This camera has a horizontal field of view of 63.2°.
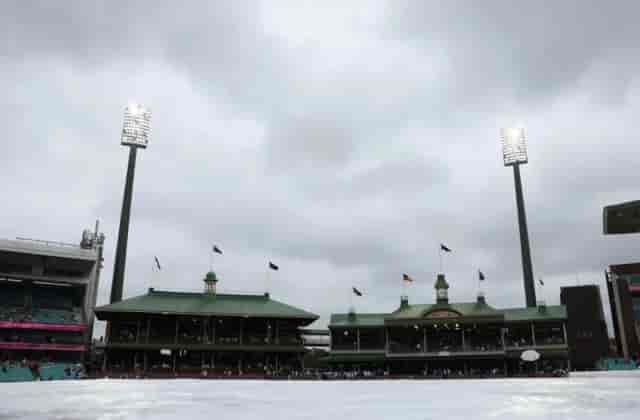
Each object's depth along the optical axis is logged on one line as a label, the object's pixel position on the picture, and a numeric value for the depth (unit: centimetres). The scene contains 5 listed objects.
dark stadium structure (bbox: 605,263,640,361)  9331
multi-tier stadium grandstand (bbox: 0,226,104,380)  7162
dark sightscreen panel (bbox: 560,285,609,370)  9356
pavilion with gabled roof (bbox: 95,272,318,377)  7119
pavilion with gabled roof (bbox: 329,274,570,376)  7656
